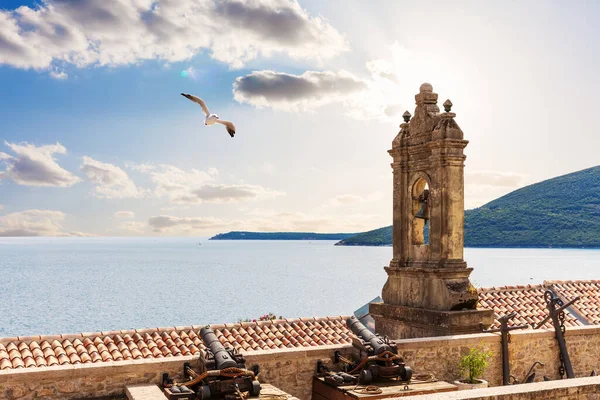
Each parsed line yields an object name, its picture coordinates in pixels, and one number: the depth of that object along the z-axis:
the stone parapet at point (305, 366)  7.46
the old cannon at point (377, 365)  7.98
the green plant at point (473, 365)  9.51
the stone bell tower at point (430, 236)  11.21
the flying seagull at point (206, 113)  10.16
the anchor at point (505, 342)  10.05
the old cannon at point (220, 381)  7.05
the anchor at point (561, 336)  10.40
